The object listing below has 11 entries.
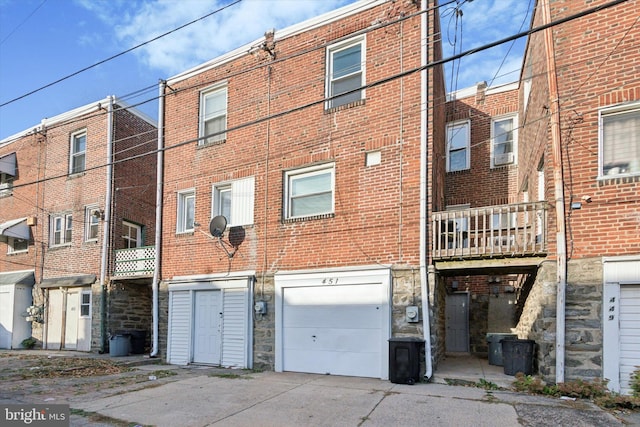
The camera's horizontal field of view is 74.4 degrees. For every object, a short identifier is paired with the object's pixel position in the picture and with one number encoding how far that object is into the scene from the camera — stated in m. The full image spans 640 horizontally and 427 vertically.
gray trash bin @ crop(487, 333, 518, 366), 10.21
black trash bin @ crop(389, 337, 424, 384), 8.13
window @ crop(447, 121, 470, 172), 14.31
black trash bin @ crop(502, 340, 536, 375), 8.10
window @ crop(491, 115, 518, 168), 13.79
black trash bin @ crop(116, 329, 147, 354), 13.42
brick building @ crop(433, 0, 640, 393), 7.15
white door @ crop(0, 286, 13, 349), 16.17
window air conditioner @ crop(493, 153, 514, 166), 13.71
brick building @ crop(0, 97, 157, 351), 14.45
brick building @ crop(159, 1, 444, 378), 9.19
